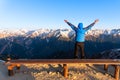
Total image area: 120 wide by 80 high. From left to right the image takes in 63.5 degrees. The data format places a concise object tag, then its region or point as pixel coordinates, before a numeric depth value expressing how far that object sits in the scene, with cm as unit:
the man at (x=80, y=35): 556
